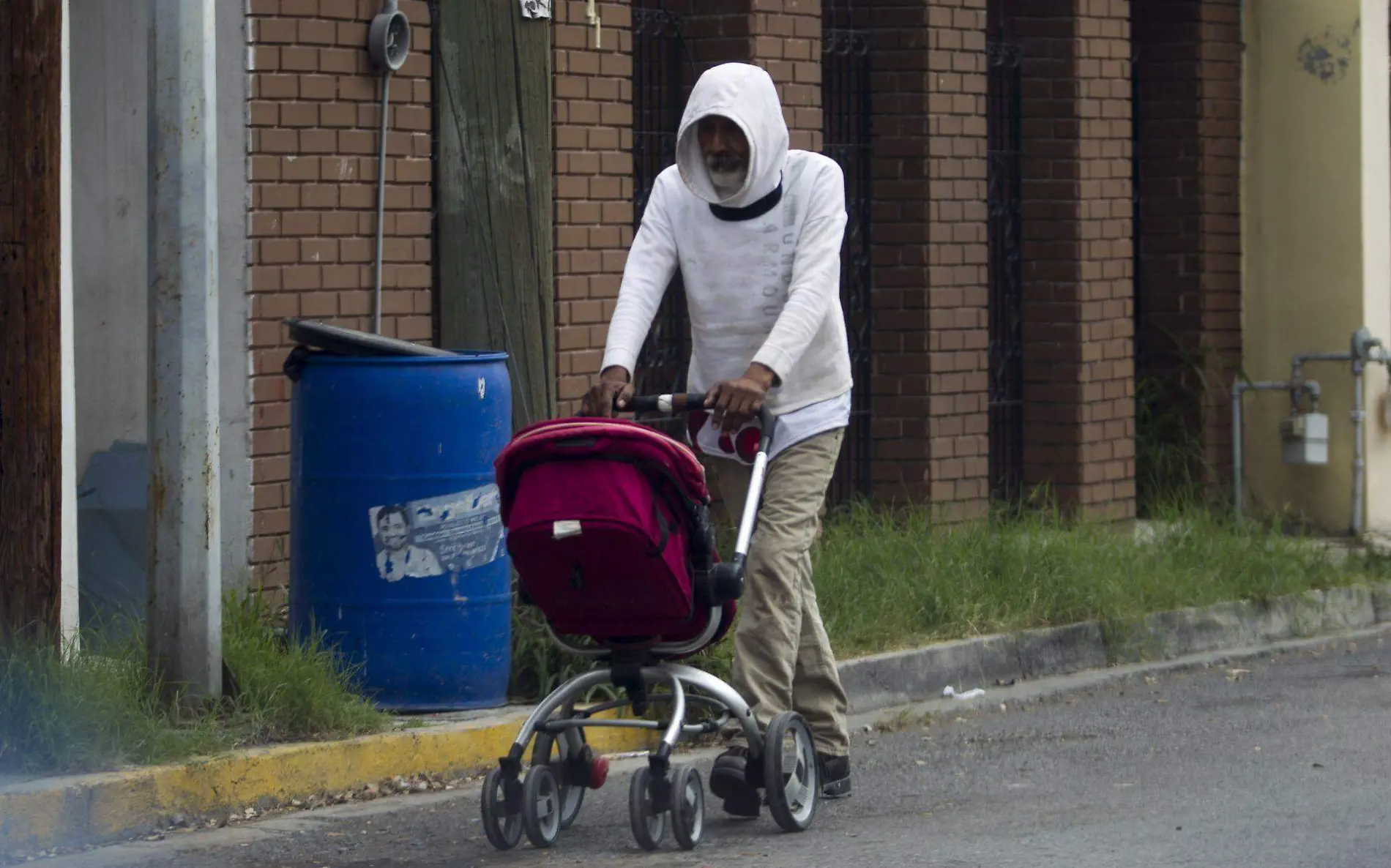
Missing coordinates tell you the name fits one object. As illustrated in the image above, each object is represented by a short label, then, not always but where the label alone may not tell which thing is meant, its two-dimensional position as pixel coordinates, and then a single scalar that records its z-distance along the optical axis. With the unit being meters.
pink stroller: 10.97
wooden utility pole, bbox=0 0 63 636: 13.06
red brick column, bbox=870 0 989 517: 21.16
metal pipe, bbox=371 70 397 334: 16.67
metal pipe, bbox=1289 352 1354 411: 24.47
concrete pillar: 13.16
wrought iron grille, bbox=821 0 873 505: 21.56
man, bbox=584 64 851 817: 11.98
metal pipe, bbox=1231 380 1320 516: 23.77
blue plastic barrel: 14.12
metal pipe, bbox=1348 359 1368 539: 24.18
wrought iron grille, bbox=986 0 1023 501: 23.08
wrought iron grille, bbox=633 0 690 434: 19.94
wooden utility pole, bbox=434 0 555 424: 14.23
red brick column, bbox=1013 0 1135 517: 22.64
